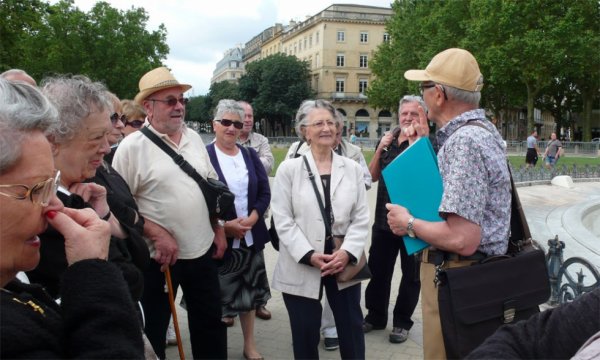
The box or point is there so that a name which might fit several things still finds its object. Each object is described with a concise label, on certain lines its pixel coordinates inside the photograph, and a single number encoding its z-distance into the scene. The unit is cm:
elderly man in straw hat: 361
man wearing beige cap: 267
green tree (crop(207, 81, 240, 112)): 9136
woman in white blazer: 363
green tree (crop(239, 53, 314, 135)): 8025
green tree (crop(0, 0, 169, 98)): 4262
